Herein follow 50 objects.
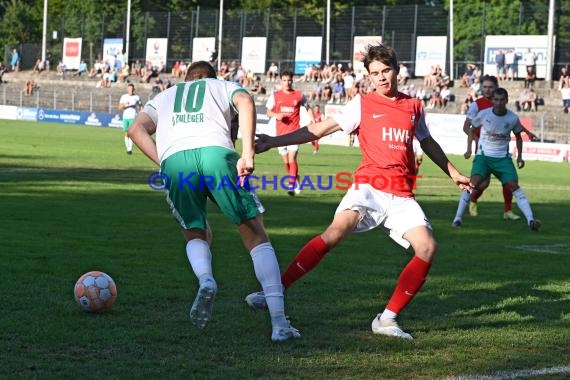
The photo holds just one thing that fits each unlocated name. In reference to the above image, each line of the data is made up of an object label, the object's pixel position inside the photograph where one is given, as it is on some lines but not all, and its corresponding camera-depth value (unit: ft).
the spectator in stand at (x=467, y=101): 147.33
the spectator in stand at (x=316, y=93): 174.29
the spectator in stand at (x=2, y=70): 236.45
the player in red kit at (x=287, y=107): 67.77
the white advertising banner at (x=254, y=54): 204.85
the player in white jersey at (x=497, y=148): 50.60
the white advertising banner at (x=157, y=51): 222.28
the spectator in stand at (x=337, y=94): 169.27
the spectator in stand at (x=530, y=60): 156.87
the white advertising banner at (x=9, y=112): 197.10
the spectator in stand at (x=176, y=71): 209.87
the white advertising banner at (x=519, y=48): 158.71
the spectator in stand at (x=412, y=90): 154.70
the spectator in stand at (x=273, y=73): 196.13
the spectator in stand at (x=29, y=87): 217.36
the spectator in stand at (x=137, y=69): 219.00
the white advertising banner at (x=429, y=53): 175.32
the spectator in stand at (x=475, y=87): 152.97
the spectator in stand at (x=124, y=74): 216.33
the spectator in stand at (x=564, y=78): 147.81
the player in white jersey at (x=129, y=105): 104.42
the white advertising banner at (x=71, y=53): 241.76
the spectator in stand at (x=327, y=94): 171.53
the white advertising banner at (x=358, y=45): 184.24
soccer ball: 25.07
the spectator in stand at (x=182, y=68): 207.93
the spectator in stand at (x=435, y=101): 156.56
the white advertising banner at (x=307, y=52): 196.54
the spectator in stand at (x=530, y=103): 145.48
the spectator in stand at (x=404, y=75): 166.20
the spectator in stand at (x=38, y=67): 238.89
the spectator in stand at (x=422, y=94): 154.30
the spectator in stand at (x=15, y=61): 247.91
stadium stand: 131.64
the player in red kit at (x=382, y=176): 24.26
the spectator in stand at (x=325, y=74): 182.62
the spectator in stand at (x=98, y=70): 226.58
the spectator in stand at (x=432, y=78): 166.74
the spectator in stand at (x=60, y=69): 235.61
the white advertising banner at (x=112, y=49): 229.39
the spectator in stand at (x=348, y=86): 167.95
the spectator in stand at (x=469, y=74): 163.22
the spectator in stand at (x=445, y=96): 156.56
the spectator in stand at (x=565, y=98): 141.94
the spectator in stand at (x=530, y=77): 155.04
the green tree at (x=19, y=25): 279.49
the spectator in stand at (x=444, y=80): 164.05
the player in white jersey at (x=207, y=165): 22.72
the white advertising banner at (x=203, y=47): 213.05
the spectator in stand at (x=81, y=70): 234.89
